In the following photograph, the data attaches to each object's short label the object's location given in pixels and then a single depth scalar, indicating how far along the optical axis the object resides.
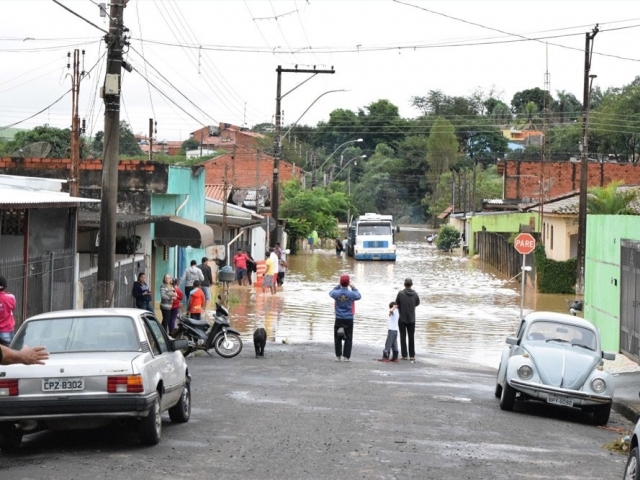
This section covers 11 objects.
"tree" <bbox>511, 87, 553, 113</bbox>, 166.75
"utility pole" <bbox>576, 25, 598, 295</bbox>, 39.31
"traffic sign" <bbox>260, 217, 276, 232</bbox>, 42.34
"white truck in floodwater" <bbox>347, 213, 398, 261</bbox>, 69.62
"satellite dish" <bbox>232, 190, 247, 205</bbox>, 67.19
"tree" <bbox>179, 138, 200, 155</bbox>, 139.00
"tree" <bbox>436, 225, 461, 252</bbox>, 89.50
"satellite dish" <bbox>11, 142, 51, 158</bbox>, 40.28
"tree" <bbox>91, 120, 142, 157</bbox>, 103.10
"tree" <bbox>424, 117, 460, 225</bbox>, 131.50
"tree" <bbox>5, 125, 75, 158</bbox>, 73.78
